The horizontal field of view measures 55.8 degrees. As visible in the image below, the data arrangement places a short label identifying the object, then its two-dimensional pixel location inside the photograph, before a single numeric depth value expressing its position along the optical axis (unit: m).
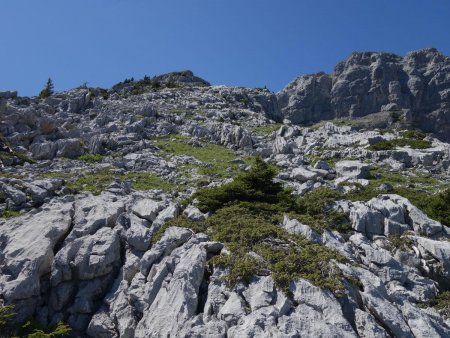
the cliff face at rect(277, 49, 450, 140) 134.12
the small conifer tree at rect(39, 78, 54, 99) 73.98
